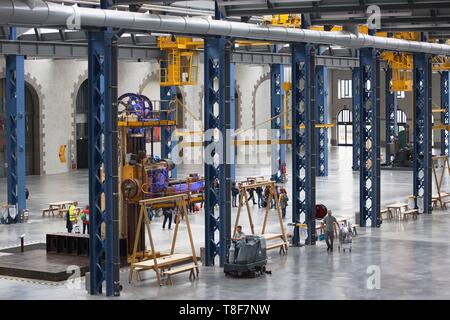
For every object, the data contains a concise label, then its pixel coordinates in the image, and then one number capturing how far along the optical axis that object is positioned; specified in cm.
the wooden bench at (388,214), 4547
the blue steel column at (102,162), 2778
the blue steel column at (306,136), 3731
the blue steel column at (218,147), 3288
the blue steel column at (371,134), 4272
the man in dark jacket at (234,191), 4871
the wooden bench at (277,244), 3511
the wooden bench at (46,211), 4719
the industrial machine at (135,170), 3381
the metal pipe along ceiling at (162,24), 2503
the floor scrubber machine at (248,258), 3070
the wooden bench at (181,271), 2978
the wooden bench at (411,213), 4506
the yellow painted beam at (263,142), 3953
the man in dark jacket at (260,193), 4891
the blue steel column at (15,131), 4528
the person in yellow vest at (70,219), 4009
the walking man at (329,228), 3572
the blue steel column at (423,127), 4759
